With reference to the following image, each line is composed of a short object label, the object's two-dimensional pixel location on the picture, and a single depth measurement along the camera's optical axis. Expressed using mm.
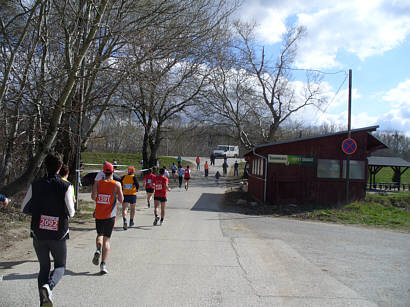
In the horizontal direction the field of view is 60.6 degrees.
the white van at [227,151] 57500
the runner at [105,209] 5539
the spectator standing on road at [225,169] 37872
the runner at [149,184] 12222
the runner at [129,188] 9703
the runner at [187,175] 22609
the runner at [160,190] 10312
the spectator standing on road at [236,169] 37531
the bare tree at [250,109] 31469
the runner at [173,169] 29328
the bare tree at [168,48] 10125
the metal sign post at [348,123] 17322
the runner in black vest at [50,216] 4082
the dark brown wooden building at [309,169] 17906
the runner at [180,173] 24438
